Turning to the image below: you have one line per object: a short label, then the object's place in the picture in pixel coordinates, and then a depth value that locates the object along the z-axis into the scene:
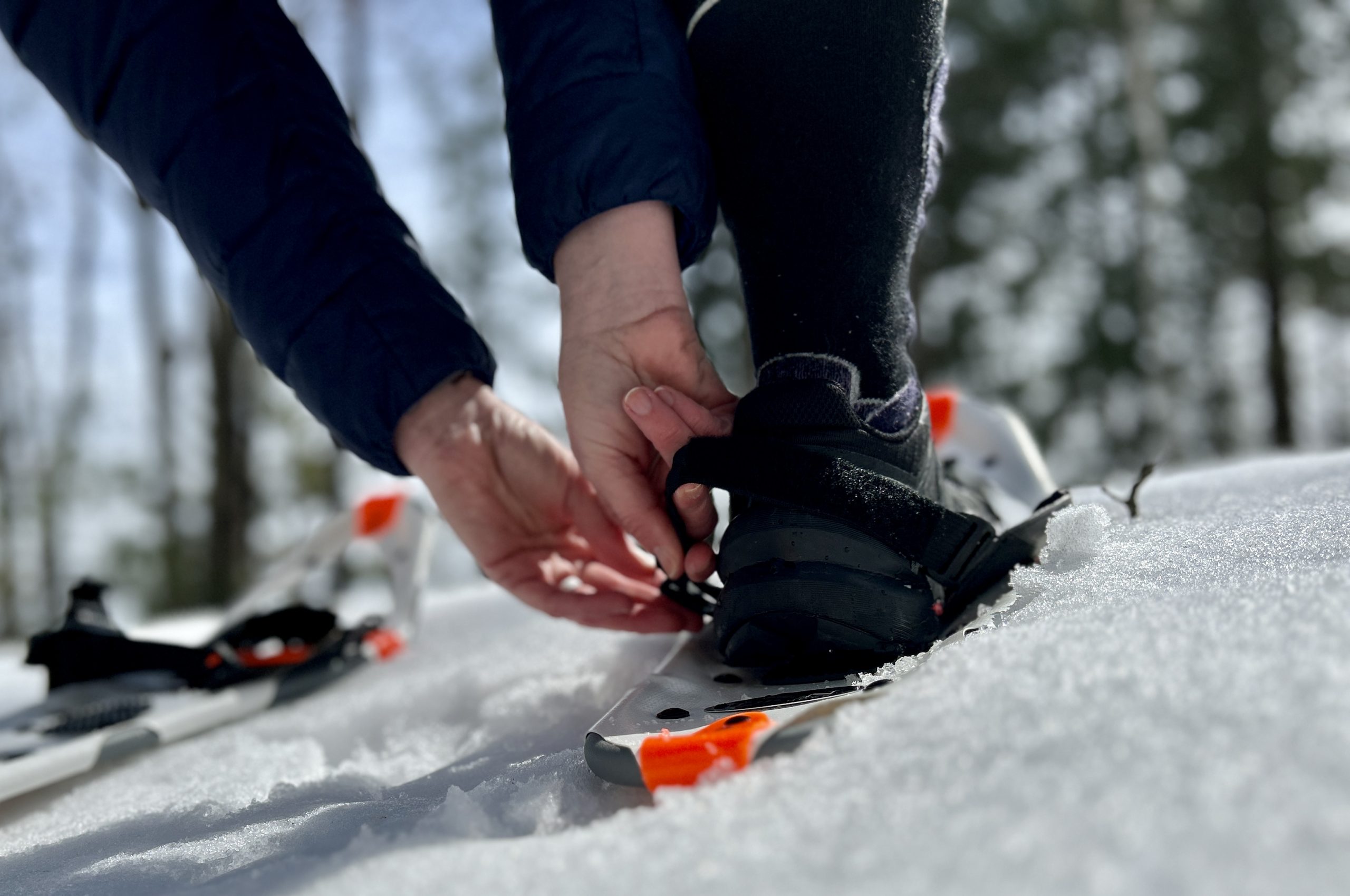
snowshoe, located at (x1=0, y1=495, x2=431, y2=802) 1.36
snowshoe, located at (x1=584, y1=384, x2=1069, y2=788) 0.89
